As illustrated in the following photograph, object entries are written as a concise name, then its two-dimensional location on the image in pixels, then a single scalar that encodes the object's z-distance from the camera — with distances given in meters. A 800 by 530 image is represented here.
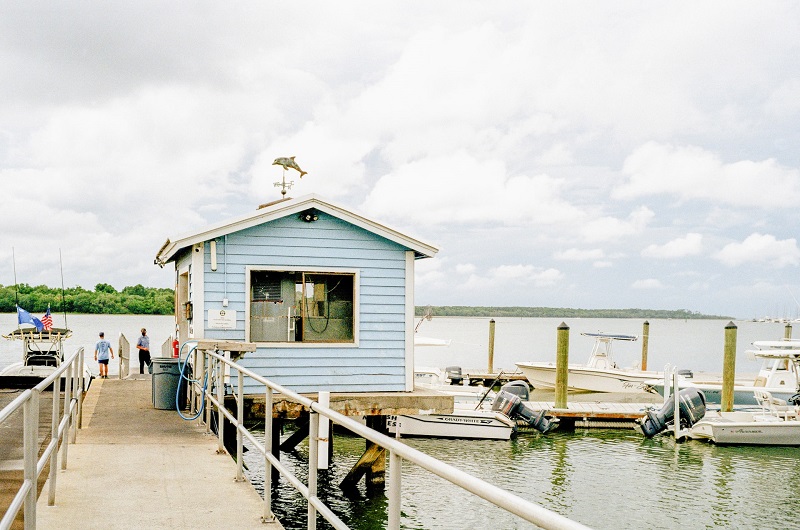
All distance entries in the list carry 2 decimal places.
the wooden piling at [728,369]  22.47
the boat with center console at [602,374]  31.56
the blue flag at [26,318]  20.33
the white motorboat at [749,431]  20.00
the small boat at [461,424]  19.95
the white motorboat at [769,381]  22.31
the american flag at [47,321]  20.97
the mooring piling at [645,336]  36.96
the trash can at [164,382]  12.65
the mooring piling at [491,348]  36.53
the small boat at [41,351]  20.16
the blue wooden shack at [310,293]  12.85
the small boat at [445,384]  24.14
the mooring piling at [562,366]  22.45
